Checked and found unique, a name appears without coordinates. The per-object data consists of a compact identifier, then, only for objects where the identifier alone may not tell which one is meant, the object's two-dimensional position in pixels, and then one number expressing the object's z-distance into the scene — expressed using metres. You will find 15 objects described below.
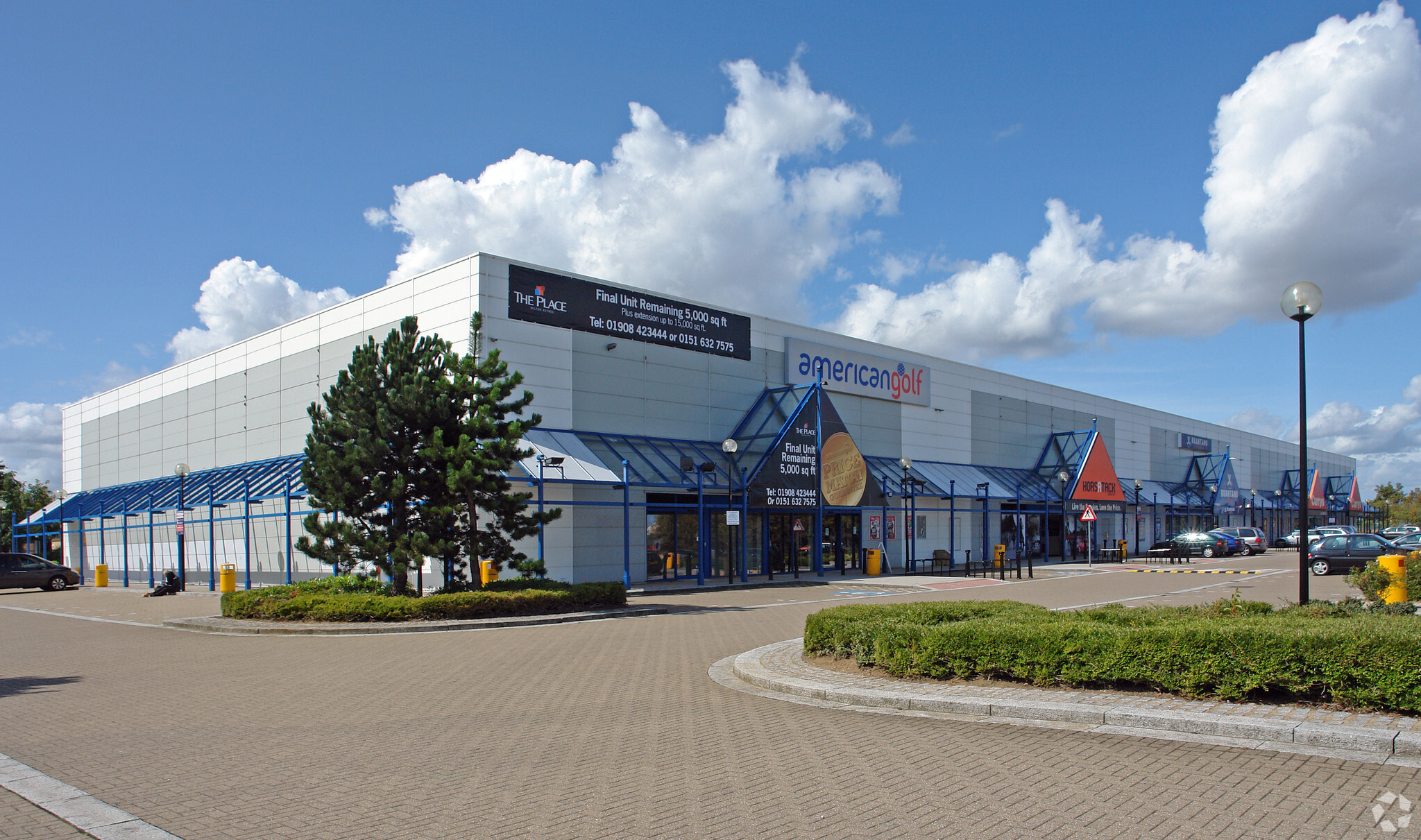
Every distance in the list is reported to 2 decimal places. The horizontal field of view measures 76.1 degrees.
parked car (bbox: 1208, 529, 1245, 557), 48.19
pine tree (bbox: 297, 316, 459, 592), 18.44
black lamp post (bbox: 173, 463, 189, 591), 27.47
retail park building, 26.44
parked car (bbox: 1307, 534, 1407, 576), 32.06
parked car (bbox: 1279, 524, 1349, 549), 44.57
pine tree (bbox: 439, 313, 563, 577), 18.67
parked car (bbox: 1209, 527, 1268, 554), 50.59
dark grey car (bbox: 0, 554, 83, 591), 31.52
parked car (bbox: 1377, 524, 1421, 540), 49.93
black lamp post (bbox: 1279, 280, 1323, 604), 12.69
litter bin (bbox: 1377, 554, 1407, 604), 16.59
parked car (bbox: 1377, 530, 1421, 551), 34.84
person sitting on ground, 27.57
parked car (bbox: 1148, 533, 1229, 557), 46.91
